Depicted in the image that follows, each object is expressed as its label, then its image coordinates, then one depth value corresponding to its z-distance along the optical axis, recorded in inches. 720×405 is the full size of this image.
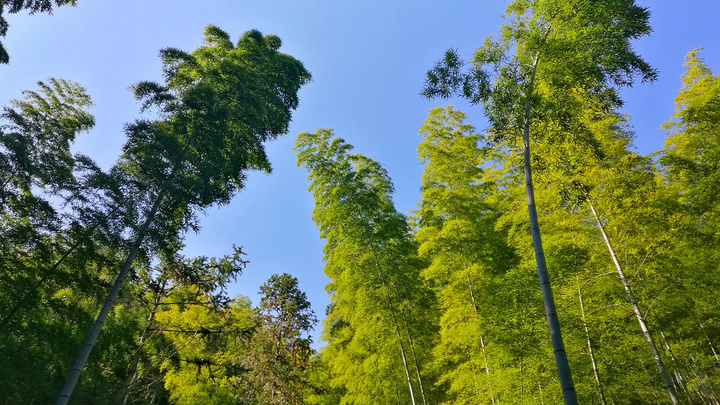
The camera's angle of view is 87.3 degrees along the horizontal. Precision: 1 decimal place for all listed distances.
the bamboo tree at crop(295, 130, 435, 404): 388.8
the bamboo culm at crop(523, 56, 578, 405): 140.5
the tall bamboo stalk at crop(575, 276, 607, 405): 277.7
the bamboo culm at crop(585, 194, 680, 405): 246.7
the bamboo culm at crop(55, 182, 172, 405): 192.2
